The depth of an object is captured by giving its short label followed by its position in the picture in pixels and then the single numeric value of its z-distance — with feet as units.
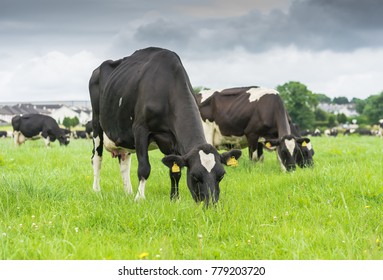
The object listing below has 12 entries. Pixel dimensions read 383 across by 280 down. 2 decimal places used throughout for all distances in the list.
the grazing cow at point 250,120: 33.96
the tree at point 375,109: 270.67
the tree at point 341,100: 556.23
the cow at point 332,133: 167.68
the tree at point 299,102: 250.78
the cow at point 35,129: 76.69
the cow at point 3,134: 135.52
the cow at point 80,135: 143.84
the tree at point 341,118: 327.26
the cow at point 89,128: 92.44
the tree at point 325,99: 524.85
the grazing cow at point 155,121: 18.17
